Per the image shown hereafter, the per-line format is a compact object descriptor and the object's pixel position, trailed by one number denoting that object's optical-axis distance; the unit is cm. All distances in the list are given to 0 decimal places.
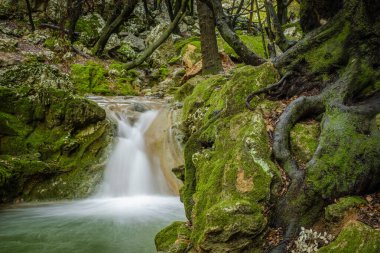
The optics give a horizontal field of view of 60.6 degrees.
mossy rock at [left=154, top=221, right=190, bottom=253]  335
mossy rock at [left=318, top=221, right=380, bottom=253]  241
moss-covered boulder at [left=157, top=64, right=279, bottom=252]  283
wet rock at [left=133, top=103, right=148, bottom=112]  971
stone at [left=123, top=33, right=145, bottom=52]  1818
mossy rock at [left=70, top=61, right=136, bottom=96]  1225
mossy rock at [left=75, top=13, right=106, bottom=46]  1755
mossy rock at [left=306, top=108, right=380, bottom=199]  307
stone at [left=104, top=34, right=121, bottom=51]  1712
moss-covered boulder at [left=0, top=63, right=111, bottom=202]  670
